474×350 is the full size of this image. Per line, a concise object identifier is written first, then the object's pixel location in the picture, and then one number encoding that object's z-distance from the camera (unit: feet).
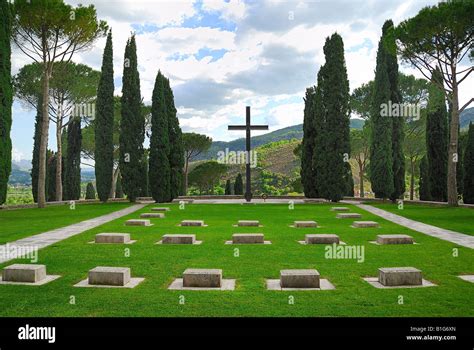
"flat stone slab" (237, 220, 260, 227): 49.80
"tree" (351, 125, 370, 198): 131.95
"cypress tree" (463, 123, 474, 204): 93.66
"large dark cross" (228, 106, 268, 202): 97.30
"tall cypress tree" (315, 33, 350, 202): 96.63
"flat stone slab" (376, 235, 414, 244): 36.76
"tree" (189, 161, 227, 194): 158.30
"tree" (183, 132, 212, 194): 146.41
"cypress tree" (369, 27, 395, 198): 94.27
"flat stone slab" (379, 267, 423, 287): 22.35
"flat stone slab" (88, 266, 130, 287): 22.74
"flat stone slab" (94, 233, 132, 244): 37.68
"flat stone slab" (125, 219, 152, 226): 51.24
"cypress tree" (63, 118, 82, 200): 116.26
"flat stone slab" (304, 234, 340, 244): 36.99
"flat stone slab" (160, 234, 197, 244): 37.06
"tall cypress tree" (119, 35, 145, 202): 98.02
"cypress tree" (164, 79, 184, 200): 101.14
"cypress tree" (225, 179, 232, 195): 143.50
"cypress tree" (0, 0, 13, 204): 62.28
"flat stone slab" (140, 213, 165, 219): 60.46
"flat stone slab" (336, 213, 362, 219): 58.80
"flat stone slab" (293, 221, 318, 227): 48.85
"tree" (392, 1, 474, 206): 74.18
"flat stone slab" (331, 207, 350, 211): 69.36
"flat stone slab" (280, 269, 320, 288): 22.20
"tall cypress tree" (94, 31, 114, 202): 99.09
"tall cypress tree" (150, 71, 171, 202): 97.04
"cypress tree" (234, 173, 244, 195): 144.46
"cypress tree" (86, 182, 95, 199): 149.69
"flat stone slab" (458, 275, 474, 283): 23.76
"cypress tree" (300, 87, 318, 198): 110.01
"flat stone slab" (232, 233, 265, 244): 37.55
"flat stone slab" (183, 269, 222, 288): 22.41
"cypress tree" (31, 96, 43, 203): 107.55
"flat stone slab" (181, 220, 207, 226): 50.87
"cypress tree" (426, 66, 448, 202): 97.91
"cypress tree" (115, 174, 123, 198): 147.84
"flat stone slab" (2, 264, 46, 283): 23.31
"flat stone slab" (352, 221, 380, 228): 49.06
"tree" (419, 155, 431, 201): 108.88
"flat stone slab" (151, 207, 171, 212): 72.05
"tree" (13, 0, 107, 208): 78.74
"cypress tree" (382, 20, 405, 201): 97.76
